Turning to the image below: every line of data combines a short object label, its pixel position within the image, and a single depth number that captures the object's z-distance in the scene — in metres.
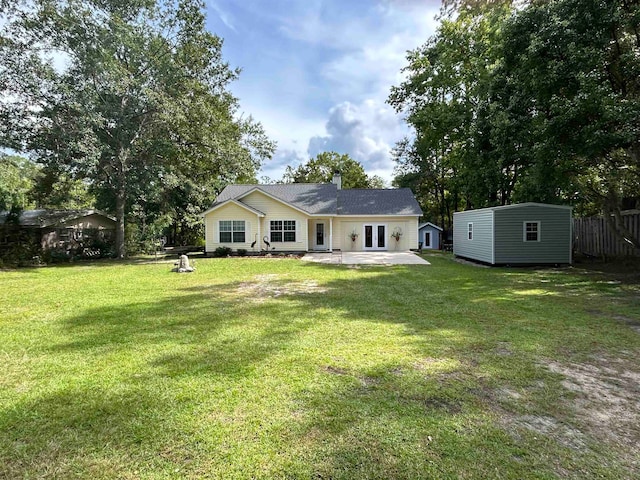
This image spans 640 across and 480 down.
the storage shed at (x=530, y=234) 12.94
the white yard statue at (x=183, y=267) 12.19
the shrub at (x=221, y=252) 18.83
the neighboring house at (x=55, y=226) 17.19
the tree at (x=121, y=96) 15.37
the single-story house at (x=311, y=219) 19.39
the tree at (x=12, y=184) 16.37
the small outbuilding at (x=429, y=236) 28.03
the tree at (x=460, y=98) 15.73
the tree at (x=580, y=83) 8.96
